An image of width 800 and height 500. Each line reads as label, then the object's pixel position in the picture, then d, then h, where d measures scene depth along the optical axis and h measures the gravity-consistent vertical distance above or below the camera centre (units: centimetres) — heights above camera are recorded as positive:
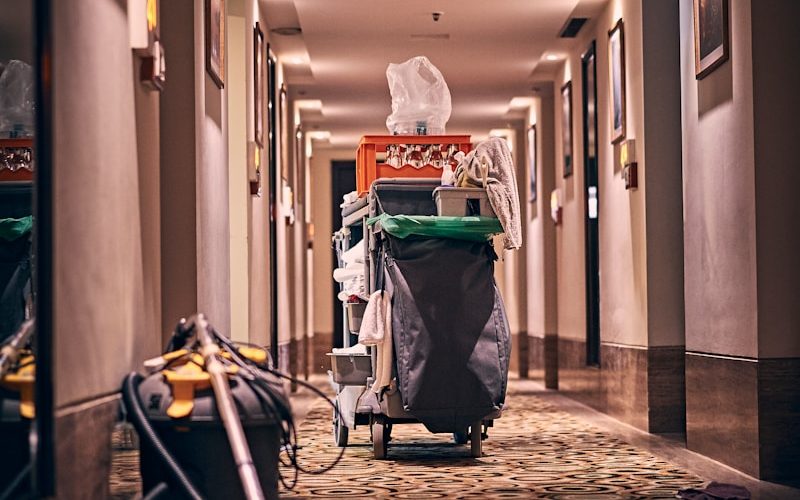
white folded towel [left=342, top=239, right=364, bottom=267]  640 +20
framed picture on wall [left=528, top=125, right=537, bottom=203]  1260 +149
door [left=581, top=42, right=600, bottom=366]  903 +62
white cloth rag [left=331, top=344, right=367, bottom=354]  595 -32
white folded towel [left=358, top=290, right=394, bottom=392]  538 -20
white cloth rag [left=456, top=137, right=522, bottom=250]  548 +54
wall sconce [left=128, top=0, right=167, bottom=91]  359 +80
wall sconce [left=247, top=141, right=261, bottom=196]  705 +76
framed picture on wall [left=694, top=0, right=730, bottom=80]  526 +119
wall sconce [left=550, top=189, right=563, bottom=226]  1051 +75
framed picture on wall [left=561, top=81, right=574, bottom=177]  1009 +143
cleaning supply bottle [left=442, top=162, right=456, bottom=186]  574 +56
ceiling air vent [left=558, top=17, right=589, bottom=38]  887 +205
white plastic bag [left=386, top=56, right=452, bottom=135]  658 +108
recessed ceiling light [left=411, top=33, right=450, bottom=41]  923 +204
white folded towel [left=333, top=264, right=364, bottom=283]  634 +10
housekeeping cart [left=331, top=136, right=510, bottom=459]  534 -17
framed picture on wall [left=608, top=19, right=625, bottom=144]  766 +142
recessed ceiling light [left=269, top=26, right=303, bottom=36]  898 +206
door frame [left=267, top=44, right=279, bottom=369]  909 +82
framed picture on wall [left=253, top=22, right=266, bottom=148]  767 +141
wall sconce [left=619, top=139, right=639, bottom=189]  722 +77
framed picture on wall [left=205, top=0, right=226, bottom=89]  513 +117
